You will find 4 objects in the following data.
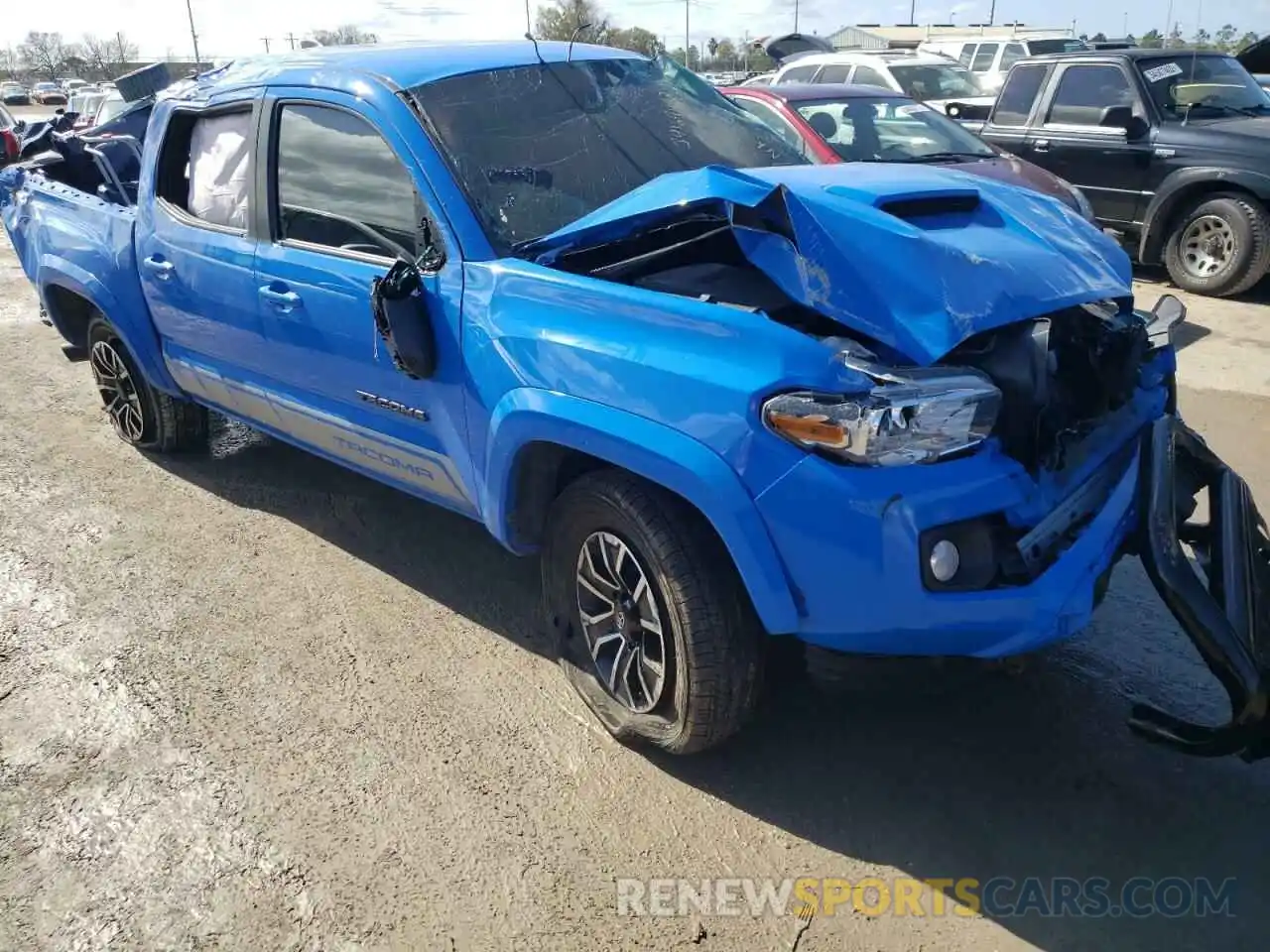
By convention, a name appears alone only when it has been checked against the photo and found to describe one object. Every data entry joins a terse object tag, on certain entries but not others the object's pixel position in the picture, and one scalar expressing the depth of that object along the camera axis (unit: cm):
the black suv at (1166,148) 757
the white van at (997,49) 1673
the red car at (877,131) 742
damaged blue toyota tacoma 234
